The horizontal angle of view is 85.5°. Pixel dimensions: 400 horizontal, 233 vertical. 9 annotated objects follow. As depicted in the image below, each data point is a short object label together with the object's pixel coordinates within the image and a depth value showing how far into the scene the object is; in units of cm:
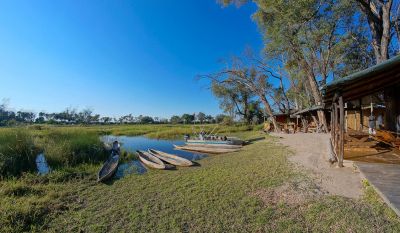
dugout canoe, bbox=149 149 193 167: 1018
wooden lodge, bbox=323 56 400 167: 558
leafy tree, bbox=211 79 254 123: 3862
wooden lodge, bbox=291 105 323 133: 1696
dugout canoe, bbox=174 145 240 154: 1415
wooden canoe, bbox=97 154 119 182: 785
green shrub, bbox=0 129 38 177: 789
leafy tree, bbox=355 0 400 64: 904
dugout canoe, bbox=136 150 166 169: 986
